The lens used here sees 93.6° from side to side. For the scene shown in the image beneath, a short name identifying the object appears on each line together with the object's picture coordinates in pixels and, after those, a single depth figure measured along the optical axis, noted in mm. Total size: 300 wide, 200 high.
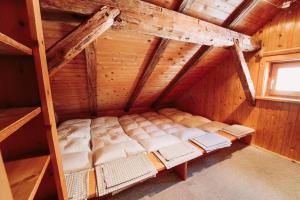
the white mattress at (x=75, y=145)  1560
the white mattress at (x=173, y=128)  2351
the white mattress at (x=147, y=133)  2055
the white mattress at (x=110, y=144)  1748
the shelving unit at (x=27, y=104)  590
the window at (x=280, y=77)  2228
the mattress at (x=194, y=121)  2723
